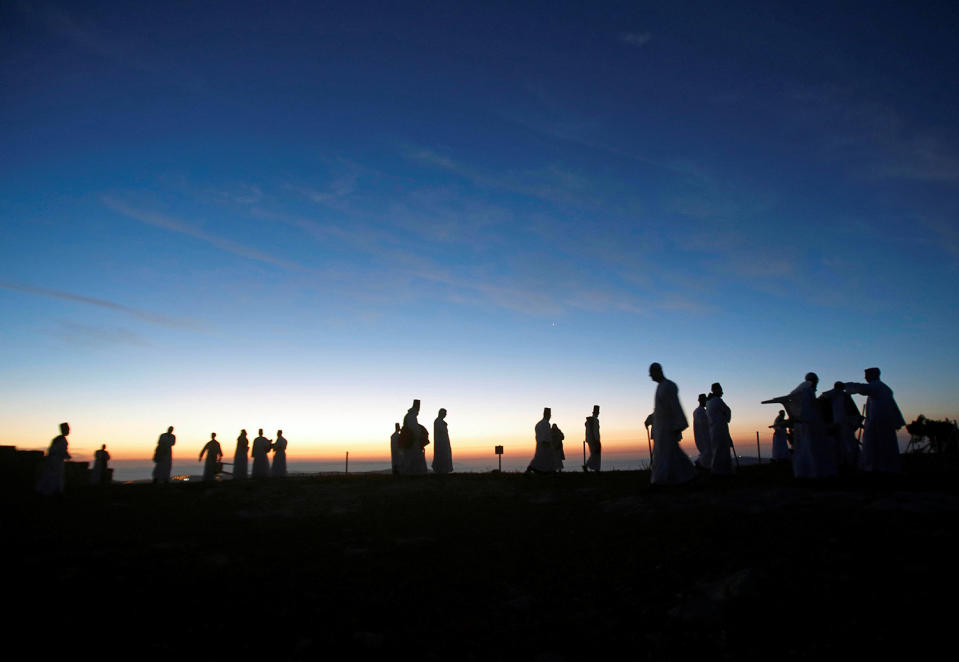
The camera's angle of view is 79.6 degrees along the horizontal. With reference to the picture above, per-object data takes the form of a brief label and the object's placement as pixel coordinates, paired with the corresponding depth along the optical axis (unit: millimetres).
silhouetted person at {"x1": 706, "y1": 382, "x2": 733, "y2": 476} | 15336
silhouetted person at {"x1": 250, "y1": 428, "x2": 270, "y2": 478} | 30375
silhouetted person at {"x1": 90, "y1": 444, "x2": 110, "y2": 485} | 29844
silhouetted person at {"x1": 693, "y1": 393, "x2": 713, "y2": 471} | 17156
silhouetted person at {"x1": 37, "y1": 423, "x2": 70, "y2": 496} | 18453
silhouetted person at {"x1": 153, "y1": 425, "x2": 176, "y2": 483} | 25016
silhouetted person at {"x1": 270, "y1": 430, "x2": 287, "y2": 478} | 31609
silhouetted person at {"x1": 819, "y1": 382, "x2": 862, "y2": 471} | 13203
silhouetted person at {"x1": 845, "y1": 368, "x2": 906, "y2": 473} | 12602
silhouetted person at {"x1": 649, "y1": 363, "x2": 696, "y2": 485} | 11875
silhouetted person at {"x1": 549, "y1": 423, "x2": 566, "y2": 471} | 20031
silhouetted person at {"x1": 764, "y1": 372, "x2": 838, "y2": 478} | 12398
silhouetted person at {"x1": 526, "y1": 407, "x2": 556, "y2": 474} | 19234
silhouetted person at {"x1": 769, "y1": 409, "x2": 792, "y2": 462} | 24531
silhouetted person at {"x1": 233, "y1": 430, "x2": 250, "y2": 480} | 31172
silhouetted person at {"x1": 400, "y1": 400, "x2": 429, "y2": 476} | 20922
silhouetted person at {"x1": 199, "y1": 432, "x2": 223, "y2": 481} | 27094
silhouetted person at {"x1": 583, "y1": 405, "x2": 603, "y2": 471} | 21797
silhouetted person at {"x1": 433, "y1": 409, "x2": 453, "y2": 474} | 21844
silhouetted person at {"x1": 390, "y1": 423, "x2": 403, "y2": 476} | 21808
